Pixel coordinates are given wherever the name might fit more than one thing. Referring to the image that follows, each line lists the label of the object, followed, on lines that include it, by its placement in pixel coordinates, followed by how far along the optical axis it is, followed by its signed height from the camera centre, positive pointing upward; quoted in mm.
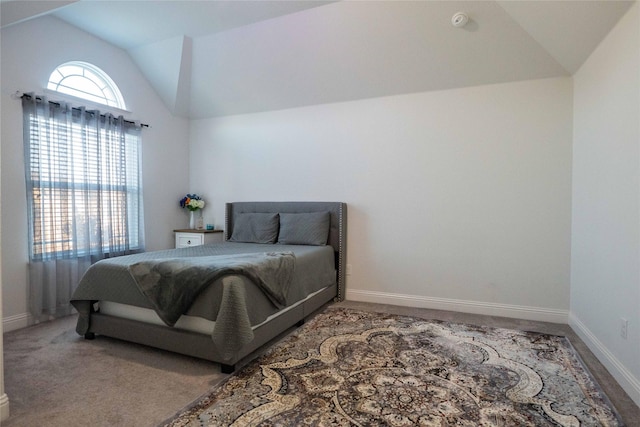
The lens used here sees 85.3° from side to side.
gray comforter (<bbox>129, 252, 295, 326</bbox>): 2293 -488
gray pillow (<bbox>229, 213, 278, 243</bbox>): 4074 -258
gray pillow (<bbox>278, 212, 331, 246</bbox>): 3875 -260
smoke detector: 2877 +1562
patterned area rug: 1748 -1061
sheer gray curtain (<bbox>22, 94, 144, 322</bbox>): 3125 +119
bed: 2213 -659
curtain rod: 3032 +978
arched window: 3410 +1295
